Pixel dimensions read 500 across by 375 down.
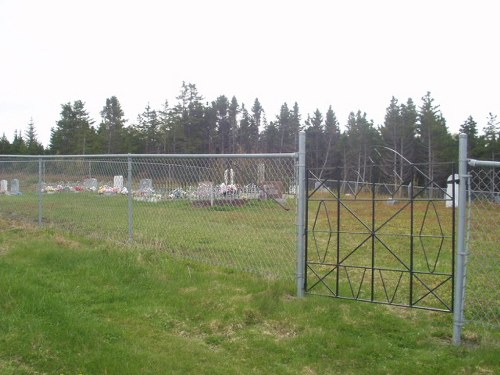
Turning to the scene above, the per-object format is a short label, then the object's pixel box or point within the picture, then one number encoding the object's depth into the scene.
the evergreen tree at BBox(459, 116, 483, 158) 40.12
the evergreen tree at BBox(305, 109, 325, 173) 57.81
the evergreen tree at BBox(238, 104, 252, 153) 58.22
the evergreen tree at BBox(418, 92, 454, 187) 43.75
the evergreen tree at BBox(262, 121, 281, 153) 57.84
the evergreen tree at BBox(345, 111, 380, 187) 52.16
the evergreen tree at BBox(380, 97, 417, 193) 48.44
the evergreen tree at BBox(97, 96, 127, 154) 50.47
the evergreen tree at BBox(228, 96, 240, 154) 58.25
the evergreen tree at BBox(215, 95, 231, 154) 57.12
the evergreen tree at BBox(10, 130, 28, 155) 51.41
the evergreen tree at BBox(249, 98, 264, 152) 58.84
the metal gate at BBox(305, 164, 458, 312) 5.16
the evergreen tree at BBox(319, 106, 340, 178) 55.34
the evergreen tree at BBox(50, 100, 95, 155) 49.59
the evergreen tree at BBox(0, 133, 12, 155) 51.98
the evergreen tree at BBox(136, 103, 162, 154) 51.59
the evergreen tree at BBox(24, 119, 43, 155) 50.00
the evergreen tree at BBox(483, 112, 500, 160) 39.09
